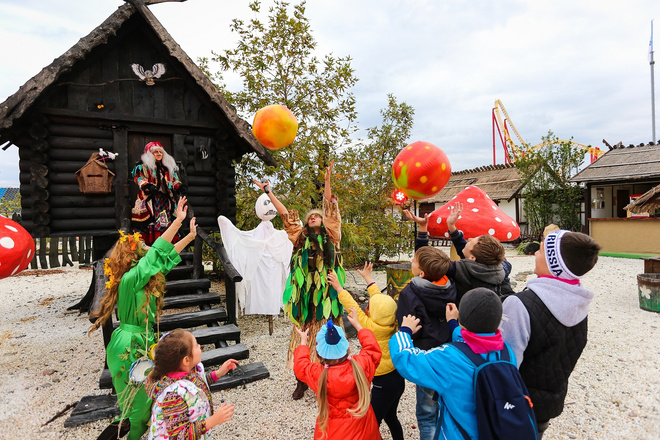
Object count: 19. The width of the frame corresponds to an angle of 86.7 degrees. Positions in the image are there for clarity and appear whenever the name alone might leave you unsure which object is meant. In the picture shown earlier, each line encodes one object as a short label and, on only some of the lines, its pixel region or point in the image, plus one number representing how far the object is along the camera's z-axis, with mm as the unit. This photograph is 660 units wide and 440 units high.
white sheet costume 5664
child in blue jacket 1583
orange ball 4098
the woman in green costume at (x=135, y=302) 2566
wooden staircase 3535
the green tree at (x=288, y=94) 7707
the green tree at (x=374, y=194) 8109
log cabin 5324
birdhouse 5605
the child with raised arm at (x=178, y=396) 1877
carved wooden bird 5910
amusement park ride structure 39012
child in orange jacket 1981
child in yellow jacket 2391
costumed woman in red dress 5633
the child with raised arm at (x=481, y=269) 2355
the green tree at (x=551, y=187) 17625
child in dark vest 1796
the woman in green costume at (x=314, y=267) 3506
